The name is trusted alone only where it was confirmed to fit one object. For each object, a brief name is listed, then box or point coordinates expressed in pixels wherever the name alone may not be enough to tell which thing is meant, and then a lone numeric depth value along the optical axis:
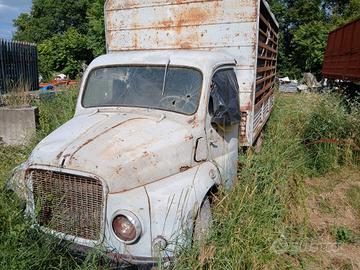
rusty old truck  2.78
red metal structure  12.74
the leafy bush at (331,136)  5.95
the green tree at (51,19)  48.66
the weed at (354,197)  4.54
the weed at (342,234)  3.80
